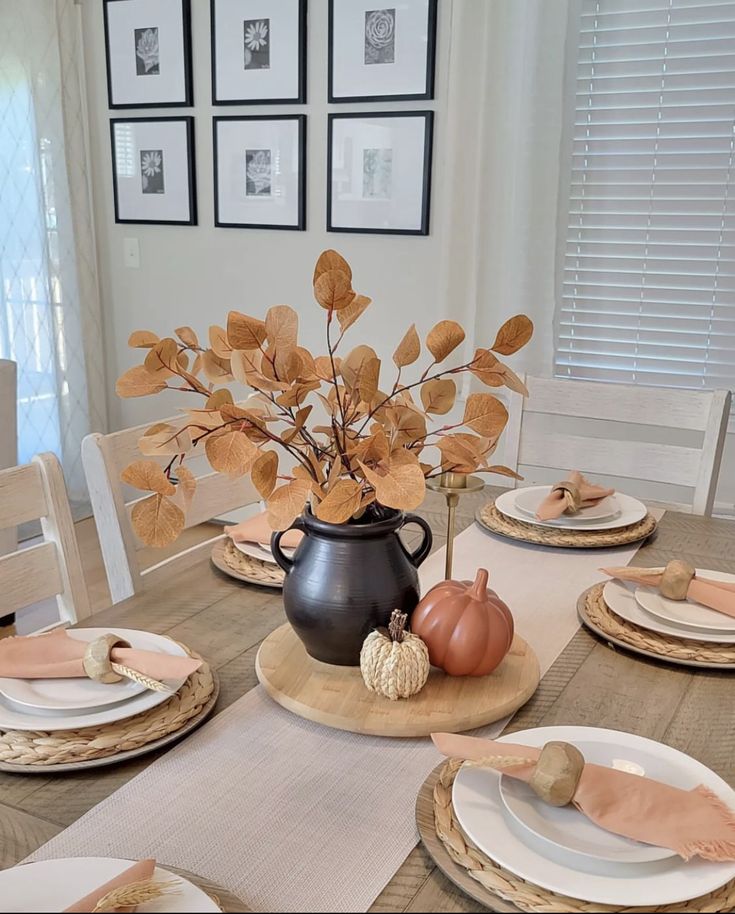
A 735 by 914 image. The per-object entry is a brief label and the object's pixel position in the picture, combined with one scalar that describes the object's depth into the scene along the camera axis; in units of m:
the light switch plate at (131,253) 3.52
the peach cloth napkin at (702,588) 1.14
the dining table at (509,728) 0.72
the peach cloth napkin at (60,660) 0.91
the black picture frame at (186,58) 3.15
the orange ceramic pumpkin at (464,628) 0.93
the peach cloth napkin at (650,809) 0.67
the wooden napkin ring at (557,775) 0.71
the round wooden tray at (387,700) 0.88
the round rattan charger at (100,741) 0.81
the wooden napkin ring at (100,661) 0.91
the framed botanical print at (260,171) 3.06
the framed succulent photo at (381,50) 2.74
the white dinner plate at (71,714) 0.84
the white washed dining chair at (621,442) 1.77
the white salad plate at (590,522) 1.48
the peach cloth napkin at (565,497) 1.49
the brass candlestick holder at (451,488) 1.01
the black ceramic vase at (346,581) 0.94
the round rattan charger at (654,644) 1.05
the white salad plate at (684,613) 1.10
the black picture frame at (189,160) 3.25
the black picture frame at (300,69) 2.92
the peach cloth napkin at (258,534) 1.36
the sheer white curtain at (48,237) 3.35
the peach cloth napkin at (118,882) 0.59
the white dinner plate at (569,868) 0.64
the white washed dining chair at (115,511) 1.36
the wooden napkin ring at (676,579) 1.15
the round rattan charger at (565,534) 1.44
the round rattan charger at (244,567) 1.26
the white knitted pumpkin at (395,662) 0.90
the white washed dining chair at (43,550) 1.21
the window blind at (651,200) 2.48
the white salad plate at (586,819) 0.67
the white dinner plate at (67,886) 0.61
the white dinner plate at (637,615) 1.08
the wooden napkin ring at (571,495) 1.49
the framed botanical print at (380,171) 2.84
